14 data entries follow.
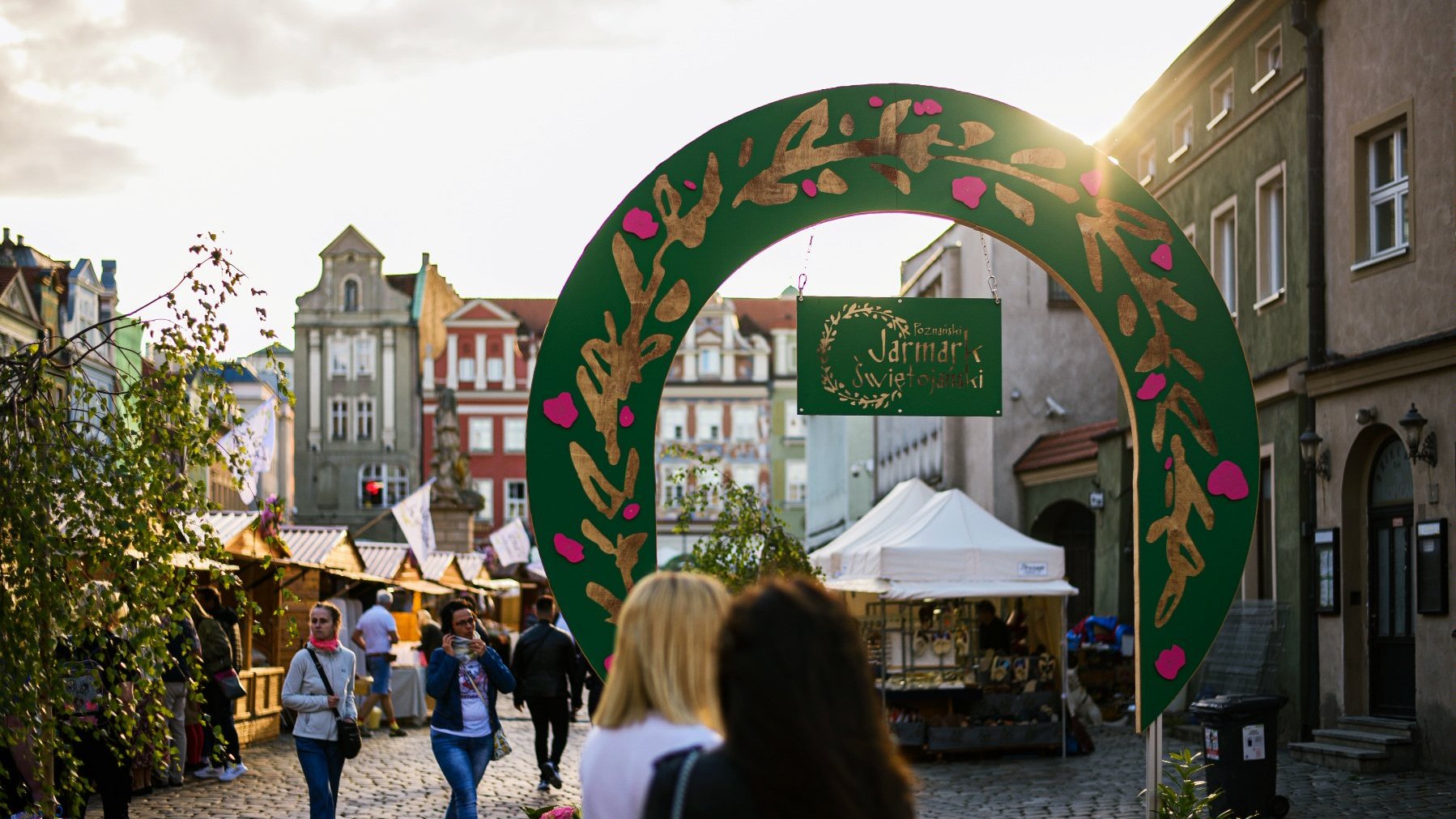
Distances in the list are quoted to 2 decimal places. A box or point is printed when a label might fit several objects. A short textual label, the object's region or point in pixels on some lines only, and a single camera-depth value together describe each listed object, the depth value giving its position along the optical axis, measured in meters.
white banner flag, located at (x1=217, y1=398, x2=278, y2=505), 23.08
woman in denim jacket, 11.05
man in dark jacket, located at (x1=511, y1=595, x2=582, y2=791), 16.89
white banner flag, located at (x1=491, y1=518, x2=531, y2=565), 47.53
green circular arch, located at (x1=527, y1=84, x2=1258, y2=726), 8.73
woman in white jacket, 11.01
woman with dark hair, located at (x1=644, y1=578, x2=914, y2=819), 3.39
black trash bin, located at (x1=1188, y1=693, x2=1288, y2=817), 13.77
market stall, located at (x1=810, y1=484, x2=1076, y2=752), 19.14
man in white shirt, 23.91
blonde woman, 3.83
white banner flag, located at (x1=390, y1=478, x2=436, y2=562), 33.78
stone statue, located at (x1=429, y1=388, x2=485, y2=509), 49.81
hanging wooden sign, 9.39
